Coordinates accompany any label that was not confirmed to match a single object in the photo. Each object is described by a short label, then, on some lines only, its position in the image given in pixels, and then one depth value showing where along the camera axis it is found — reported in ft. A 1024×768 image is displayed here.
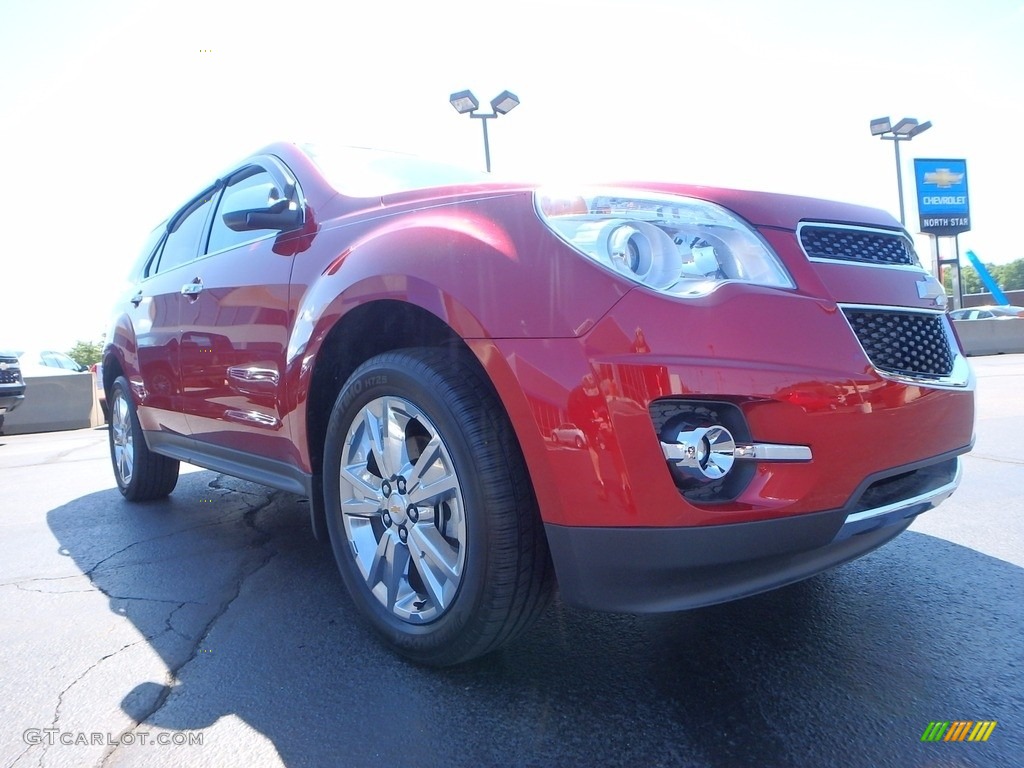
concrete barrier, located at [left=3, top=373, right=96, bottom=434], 41.47
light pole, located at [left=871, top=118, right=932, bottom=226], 81.20
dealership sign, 106.52
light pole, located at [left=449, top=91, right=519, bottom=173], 42.29
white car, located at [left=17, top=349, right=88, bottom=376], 43.75
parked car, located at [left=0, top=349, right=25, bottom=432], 34.17
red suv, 5.68
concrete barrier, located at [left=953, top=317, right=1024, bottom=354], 70.64
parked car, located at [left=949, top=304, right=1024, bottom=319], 101.50
